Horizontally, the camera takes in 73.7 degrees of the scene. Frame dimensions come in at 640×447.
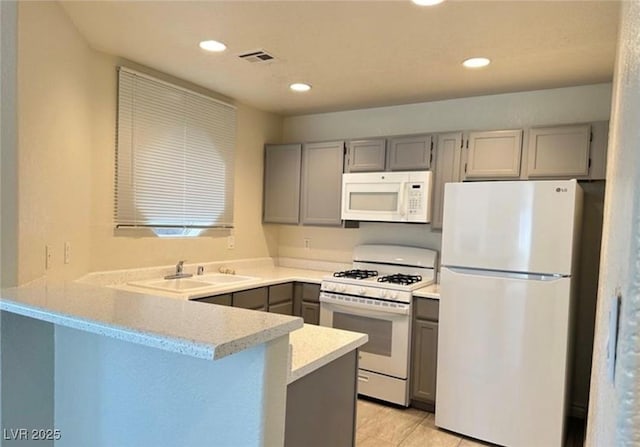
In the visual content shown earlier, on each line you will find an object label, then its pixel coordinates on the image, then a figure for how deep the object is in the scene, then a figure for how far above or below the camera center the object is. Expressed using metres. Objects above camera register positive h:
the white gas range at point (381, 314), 3.11 -0.81
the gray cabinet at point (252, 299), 3.04 -0.71
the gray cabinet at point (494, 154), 3.05 +0.43
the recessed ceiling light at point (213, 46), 2.48 +0.92
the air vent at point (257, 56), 2.61 +0.92
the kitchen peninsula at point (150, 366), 1.01 -0.49
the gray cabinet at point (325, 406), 1.30 -0.67
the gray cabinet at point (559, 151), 2.83 +0.43
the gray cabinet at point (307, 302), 3.55 -0.82
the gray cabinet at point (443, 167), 3.26 +0.34
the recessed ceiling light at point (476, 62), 2.62 +0.94
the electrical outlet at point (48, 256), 2.01 -0.30
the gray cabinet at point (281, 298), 3.39 -0.77
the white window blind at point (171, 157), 2.91 +0.32
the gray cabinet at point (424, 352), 3.04 -1.02
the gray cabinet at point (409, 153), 3.38 +0.45
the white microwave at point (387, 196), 3.32 +0.10
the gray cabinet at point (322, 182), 3.77 +0.21
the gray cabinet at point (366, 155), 3.57 +0.45
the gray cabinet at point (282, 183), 4.02 +0.20
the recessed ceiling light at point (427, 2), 1.91 +0.93
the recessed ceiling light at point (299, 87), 3.26 +0.92
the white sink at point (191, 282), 2.86 -0.61
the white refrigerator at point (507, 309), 2.49 -0.59
